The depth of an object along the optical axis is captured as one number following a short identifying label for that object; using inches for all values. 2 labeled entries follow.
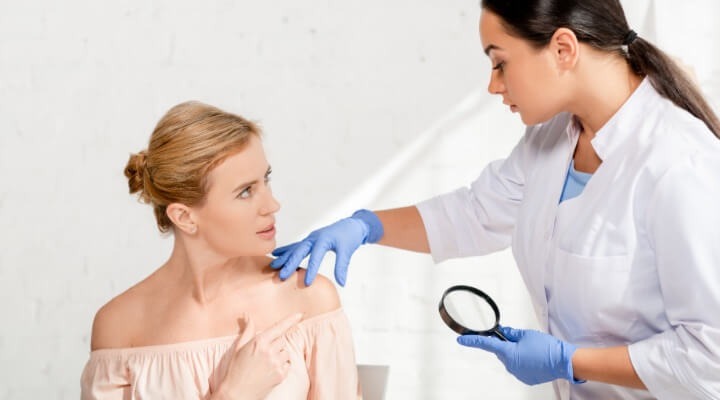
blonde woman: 59.8
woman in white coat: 48.4
